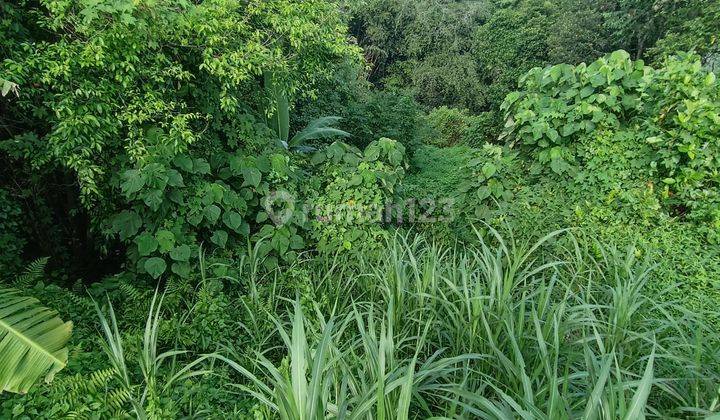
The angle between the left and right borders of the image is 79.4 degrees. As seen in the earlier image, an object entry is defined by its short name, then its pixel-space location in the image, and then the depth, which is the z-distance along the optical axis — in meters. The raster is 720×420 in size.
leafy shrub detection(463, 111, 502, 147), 9.91
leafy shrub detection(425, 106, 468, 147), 12.30
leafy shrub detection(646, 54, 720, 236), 3.31
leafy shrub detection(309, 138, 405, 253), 3.56
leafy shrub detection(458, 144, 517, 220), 3.87
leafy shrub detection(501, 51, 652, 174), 3.73
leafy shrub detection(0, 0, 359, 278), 2.57
